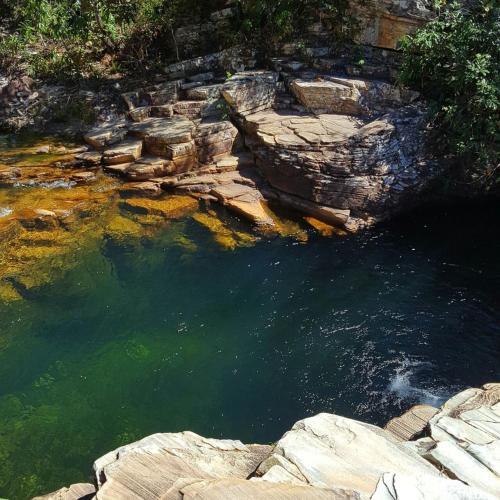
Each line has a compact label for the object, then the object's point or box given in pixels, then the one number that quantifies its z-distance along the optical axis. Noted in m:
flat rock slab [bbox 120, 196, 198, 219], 10.18
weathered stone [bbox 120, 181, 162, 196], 10.74
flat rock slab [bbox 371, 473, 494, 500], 3.01
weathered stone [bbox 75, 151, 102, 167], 11.44
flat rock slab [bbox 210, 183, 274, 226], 9.93
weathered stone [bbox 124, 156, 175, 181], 10.95
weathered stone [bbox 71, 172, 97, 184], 10.97
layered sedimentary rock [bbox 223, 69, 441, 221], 10.09
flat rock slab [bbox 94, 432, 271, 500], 3.39
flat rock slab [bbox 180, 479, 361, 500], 3.08
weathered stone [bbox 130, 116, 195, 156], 11.16
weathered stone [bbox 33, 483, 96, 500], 4.16
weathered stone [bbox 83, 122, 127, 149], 11.92
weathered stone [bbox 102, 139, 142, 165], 11.31
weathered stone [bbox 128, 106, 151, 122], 12.35
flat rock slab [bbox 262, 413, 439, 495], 3.49
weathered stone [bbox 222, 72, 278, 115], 11.55
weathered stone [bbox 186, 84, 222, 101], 12.10
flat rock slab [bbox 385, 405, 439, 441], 5.28
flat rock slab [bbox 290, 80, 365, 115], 11.12
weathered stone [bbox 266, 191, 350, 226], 9.97
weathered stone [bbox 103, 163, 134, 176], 11.12
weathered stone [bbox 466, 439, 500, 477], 3.90
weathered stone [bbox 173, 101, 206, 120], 12.04
